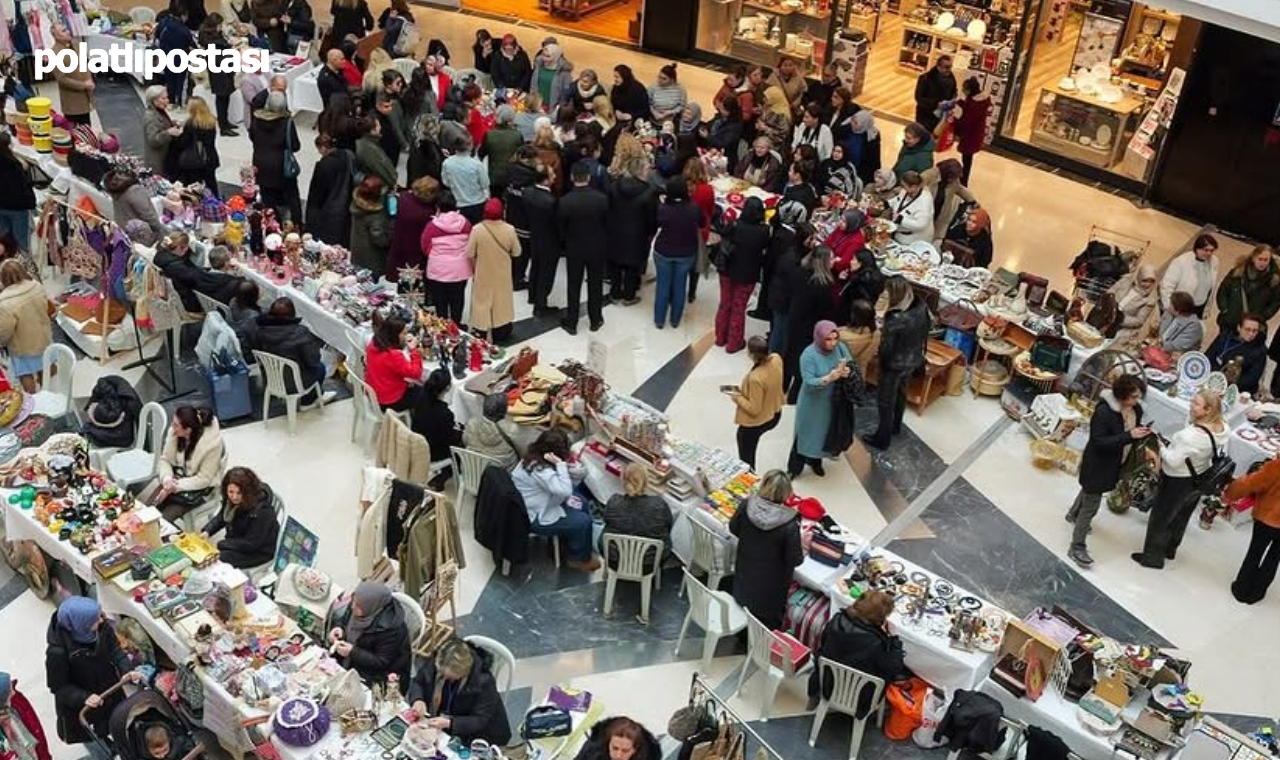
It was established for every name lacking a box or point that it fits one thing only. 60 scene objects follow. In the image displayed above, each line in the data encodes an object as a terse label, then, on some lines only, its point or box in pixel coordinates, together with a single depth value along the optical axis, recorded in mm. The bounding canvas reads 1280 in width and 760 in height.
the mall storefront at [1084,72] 13664
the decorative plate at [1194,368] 9695
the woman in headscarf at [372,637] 6605
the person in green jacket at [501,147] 11773
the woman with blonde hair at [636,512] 7680
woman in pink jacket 10125
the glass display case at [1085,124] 14773
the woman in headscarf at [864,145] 12641
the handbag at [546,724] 6449
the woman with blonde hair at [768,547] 7277
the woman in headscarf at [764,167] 12211
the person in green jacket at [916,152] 12070
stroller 6070
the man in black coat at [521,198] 10945
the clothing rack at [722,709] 6242
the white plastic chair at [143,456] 8227
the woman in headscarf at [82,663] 6293
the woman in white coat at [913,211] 11289
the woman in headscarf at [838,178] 12023
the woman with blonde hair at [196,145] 11758
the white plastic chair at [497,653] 6629
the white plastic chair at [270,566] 7453
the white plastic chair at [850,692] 6875
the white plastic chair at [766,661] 7109
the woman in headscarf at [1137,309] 10156
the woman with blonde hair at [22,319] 9055
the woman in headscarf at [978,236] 11101
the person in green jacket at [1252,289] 10367
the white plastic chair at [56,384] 8867
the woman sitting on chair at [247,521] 7375
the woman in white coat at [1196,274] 10336
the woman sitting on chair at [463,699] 6223
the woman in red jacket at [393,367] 8837
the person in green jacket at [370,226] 10539
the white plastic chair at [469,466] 8305
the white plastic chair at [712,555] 7770
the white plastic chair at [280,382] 9242
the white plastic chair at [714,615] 7508
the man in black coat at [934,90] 14055
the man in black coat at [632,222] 10781
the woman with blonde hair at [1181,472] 8336
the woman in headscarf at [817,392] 8711
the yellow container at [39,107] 11883
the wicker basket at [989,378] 10602
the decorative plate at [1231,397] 9547
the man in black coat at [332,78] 13344
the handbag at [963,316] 10641
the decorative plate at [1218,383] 9469
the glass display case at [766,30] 17000
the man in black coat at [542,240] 10641
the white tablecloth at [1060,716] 6844
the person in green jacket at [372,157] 11094
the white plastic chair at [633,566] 7719
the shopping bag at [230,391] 9398
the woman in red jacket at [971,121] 13656
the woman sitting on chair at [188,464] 7977
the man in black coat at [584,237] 10453
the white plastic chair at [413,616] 6961
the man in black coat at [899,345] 9242
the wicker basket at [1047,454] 9852
